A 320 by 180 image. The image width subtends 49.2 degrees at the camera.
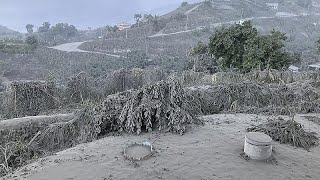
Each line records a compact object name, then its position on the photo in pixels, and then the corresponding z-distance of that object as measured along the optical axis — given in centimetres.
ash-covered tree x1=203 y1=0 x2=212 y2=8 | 7081
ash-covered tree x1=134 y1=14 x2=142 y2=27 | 6644
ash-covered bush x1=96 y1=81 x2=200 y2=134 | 937
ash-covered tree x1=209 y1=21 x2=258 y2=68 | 1992
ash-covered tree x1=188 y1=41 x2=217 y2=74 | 2331
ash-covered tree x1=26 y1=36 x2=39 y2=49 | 4361
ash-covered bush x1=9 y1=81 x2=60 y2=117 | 1366
